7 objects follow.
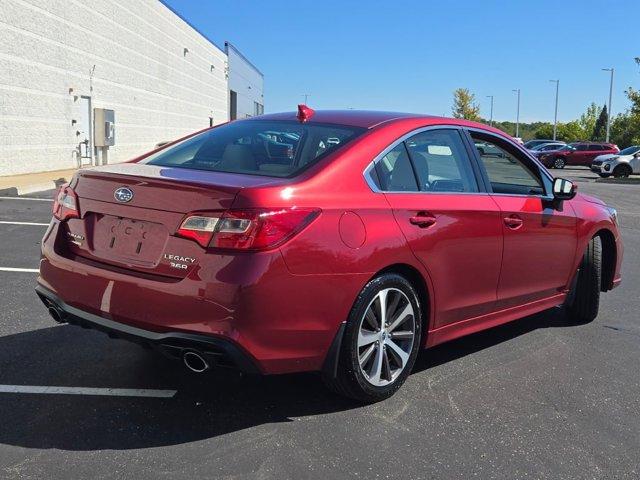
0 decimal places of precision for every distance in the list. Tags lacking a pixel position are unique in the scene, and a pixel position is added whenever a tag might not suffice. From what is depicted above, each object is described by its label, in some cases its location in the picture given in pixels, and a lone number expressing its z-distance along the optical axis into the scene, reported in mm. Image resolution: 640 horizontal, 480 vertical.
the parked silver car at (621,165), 30703
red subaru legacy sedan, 2951
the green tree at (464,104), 79188
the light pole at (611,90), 53962
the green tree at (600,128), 79881
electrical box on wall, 20469
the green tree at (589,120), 88981
